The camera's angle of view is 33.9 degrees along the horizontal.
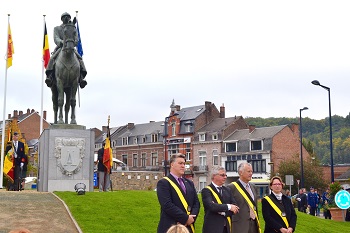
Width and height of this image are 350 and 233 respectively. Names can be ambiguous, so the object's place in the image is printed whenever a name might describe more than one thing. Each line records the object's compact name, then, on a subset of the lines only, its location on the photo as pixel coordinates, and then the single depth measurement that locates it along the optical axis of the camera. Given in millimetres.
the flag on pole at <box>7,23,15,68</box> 32156
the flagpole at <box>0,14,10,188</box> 27645
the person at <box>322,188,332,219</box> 25911
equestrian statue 18844
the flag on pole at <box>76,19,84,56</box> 27953
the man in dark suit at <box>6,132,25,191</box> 19609
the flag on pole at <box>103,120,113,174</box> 20484
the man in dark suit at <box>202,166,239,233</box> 9074
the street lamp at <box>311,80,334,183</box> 29741
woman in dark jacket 9836
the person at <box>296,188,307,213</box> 28203
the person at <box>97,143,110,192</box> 20531
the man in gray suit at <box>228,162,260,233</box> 9547
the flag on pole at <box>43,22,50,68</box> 30016
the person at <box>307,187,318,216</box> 28016
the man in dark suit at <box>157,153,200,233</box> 8430
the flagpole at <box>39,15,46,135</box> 30762
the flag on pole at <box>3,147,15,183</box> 19656
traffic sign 21870
